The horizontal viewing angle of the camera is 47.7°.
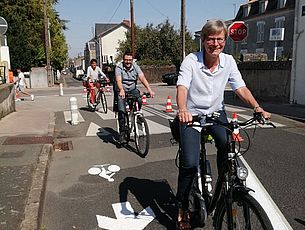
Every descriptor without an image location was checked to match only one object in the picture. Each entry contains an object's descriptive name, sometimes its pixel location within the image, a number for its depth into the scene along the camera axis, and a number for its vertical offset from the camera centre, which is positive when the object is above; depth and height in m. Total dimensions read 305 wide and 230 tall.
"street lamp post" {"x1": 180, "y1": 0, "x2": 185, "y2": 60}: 29.53 +2.93
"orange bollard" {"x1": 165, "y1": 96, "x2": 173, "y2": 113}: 12.81 -1.84
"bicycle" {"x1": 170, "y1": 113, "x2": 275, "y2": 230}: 2.51 -1.10
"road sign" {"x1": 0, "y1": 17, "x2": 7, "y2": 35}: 10.26 +1.03
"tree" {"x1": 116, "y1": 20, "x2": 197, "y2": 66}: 44.69 +1.86
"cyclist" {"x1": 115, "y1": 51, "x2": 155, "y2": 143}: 6.86 -0.37
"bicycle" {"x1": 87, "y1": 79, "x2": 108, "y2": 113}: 12.98 -1.30
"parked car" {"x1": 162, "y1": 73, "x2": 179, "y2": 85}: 33.44 -1.91
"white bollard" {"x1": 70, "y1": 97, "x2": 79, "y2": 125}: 9.95 -1.54
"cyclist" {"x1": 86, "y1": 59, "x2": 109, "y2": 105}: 13.21 -0.62
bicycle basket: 3.40 -0.69
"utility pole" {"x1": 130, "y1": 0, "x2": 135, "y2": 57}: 36.94 +4.00
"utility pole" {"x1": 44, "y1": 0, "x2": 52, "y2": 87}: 34.03 +1.51
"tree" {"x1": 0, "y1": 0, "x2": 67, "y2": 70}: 33.84 +3.07
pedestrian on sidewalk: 20.35 -1.34
